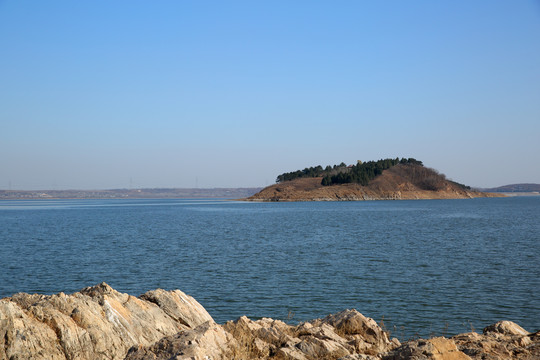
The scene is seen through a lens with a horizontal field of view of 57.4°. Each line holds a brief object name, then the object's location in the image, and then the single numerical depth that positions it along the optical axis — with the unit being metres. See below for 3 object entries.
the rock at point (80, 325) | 10.70
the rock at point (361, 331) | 12.34
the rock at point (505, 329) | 14.66
